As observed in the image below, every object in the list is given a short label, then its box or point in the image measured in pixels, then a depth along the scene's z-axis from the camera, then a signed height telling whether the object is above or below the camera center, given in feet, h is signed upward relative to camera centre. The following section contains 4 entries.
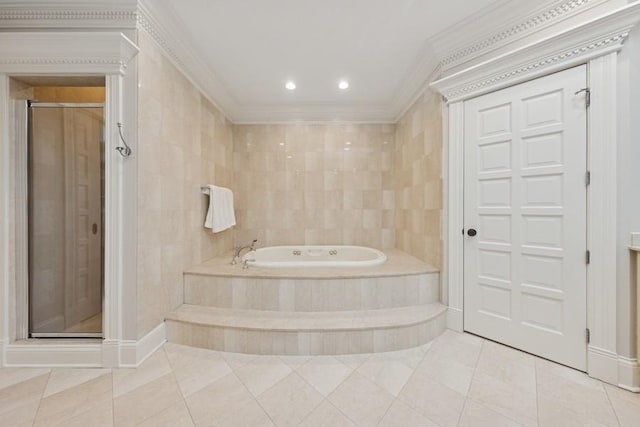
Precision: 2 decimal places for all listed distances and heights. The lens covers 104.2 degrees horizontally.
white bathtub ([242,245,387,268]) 10.70 -1.80
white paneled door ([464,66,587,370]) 5.25 -0.10
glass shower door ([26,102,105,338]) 5.83 -0.15
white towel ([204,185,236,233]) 8.71 +0.08
